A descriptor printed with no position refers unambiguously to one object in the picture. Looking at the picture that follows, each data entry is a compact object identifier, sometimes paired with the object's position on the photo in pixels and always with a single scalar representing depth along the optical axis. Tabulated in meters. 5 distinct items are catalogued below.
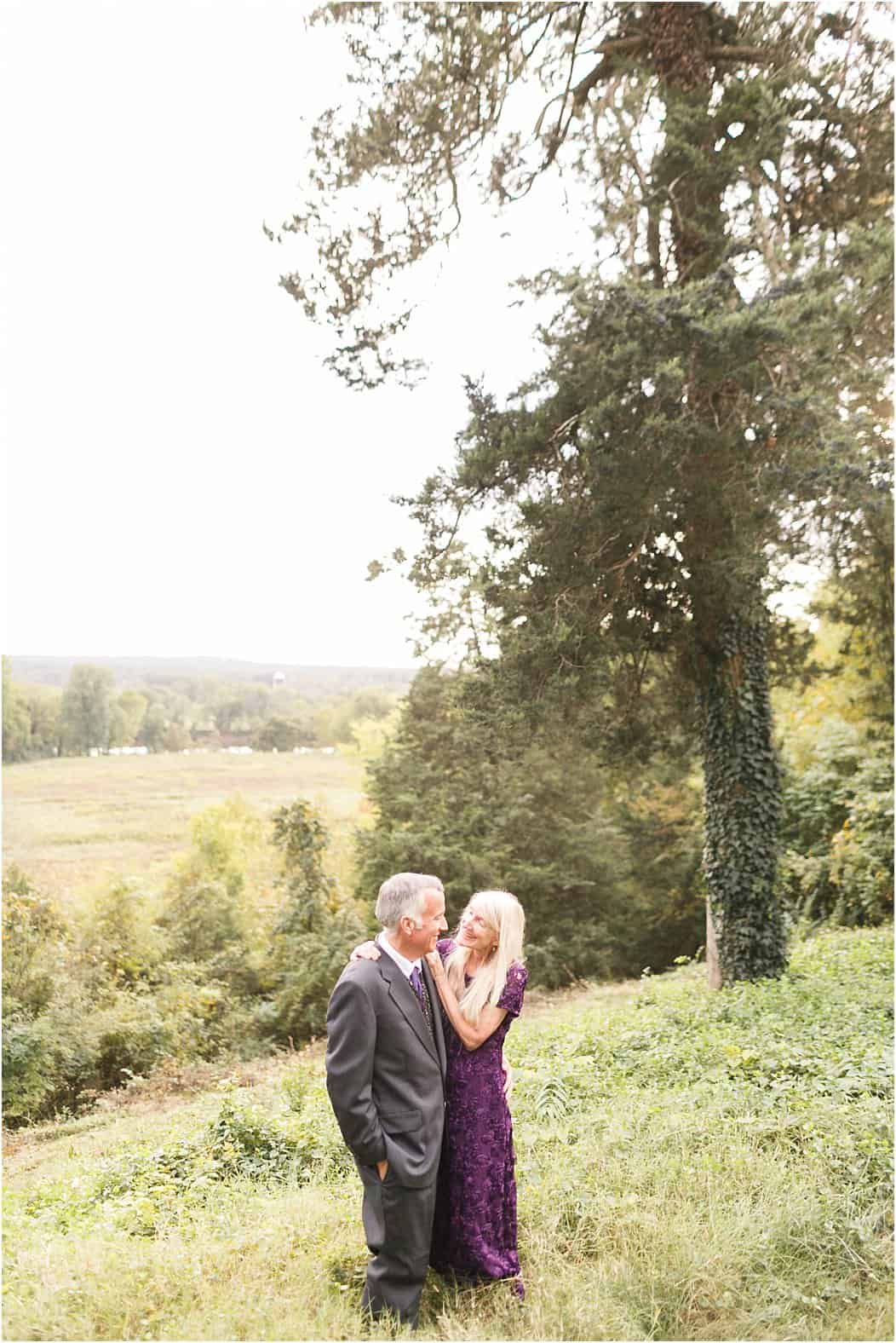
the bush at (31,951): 11.37
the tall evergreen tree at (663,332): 7.42
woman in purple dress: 3.37
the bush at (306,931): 13.53
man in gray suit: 3.04
